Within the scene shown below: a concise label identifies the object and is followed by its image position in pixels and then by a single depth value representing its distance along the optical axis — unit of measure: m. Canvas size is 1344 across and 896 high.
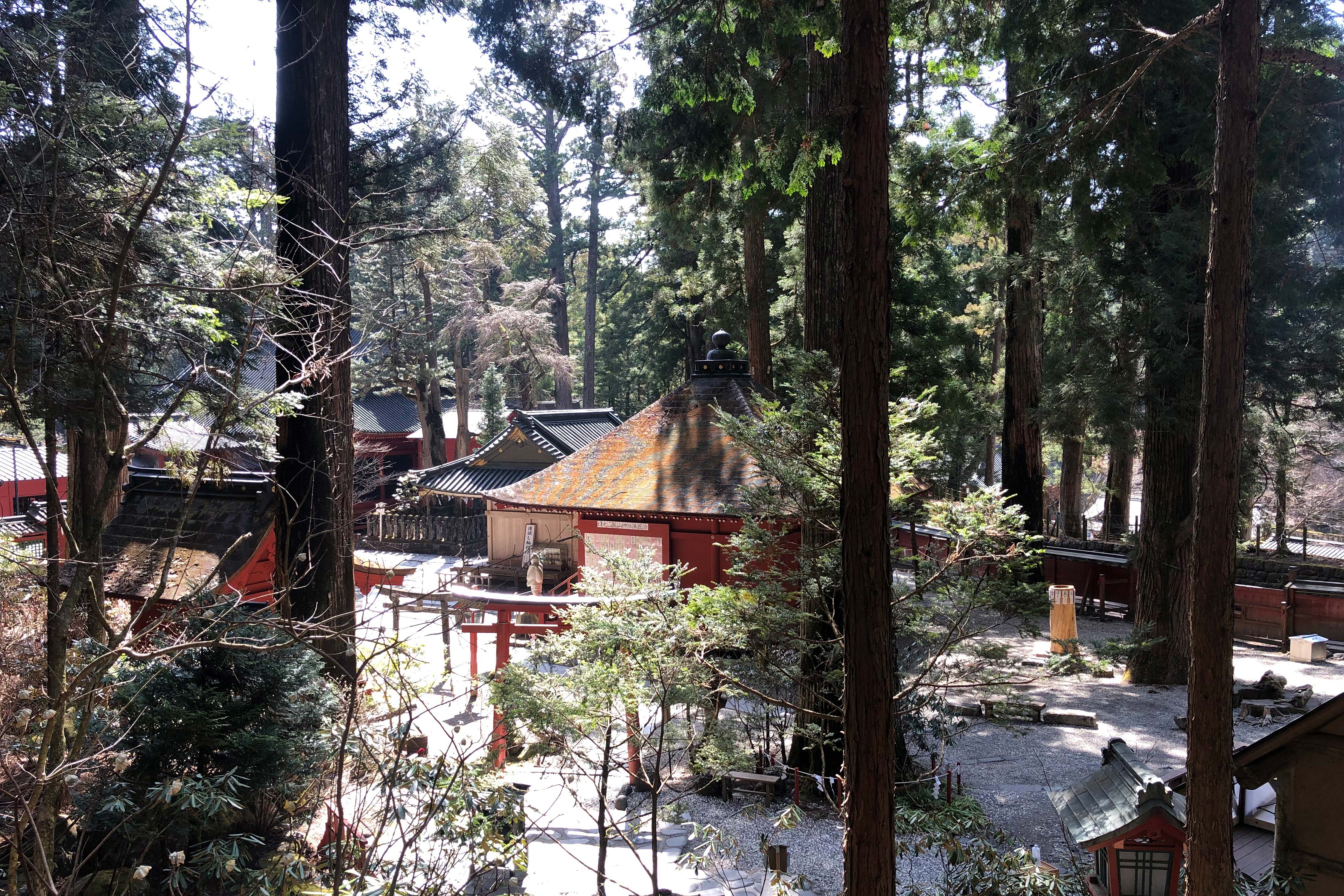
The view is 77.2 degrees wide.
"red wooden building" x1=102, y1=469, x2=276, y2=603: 9.65
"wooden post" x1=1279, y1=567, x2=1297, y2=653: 13.55
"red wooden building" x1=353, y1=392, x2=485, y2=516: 29.00
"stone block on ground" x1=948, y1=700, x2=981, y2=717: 8.02
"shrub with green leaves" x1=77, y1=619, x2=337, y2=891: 5.38
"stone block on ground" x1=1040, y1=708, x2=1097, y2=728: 10.16
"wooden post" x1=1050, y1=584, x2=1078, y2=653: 12.62
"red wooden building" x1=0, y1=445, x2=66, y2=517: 20.33
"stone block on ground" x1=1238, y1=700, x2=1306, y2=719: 9.79
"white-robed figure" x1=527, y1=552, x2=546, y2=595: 16.28
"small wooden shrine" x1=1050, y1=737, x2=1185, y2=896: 4.99
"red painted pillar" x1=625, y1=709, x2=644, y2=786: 5.88
